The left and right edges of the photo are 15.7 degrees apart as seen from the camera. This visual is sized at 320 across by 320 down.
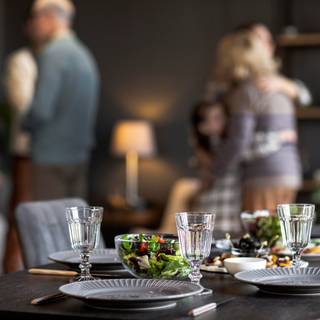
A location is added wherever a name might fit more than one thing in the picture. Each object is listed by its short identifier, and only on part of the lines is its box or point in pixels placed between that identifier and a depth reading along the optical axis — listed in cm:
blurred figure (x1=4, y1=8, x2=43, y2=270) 612
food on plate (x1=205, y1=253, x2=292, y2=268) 284
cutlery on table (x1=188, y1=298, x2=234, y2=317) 209
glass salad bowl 248
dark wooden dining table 209
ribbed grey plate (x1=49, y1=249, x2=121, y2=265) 286
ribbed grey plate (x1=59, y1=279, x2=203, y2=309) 211
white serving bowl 271
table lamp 890
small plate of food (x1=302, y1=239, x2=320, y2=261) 314
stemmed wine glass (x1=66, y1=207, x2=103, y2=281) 255
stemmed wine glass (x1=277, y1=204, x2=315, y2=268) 257
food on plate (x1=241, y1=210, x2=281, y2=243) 322
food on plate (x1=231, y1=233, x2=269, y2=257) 300
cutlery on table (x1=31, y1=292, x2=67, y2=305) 224
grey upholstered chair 350
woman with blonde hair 553
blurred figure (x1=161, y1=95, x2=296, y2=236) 557
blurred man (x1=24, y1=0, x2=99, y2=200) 632
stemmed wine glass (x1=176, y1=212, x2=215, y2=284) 242
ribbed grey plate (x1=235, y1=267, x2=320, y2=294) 234
